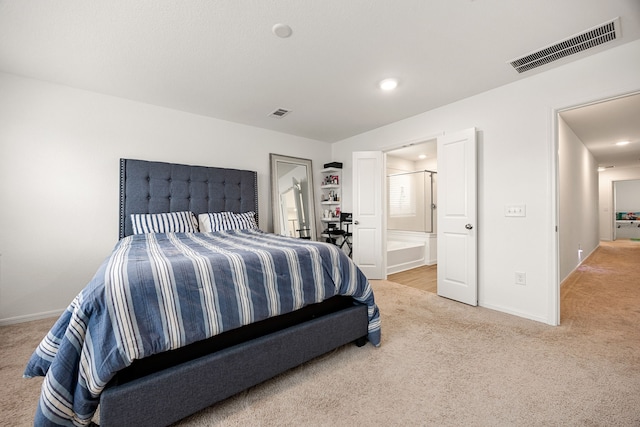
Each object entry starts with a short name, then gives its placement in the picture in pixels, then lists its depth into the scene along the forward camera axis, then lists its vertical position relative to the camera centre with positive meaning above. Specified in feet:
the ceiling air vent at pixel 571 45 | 6.34 +4.37
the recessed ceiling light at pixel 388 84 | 8.86 +4.43
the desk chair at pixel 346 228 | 15.43 -0.99
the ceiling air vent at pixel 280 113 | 11.46 +4.53
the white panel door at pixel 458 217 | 9.68 -0.26
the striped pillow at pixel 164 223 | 9.61 -0.32
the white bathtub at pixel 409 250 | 15.16 -2.42
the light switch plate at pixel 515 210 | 8.71 -0.01
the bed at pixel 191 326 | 3.67 -1.96
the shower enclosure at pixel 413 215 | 16.96 -0.29
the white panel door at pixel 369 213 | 13.43 -0.08
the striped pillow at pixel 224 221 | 10.70 -0.34
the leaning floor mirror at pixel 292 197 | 13.92 +0.90
